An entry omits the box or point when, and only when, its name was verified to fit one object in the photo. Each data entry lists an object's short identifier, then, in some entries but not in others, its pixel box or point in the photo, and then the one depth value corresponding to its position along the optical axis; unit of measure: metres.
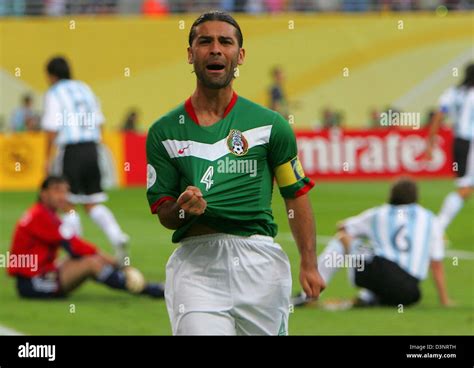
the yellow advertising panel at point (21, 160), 24.92
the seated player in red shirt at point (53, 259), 11.03
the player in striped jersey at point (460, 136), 14.86
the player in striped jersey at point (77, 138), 13.19
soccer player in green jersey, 5.52
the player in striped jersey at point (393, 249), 10.35
